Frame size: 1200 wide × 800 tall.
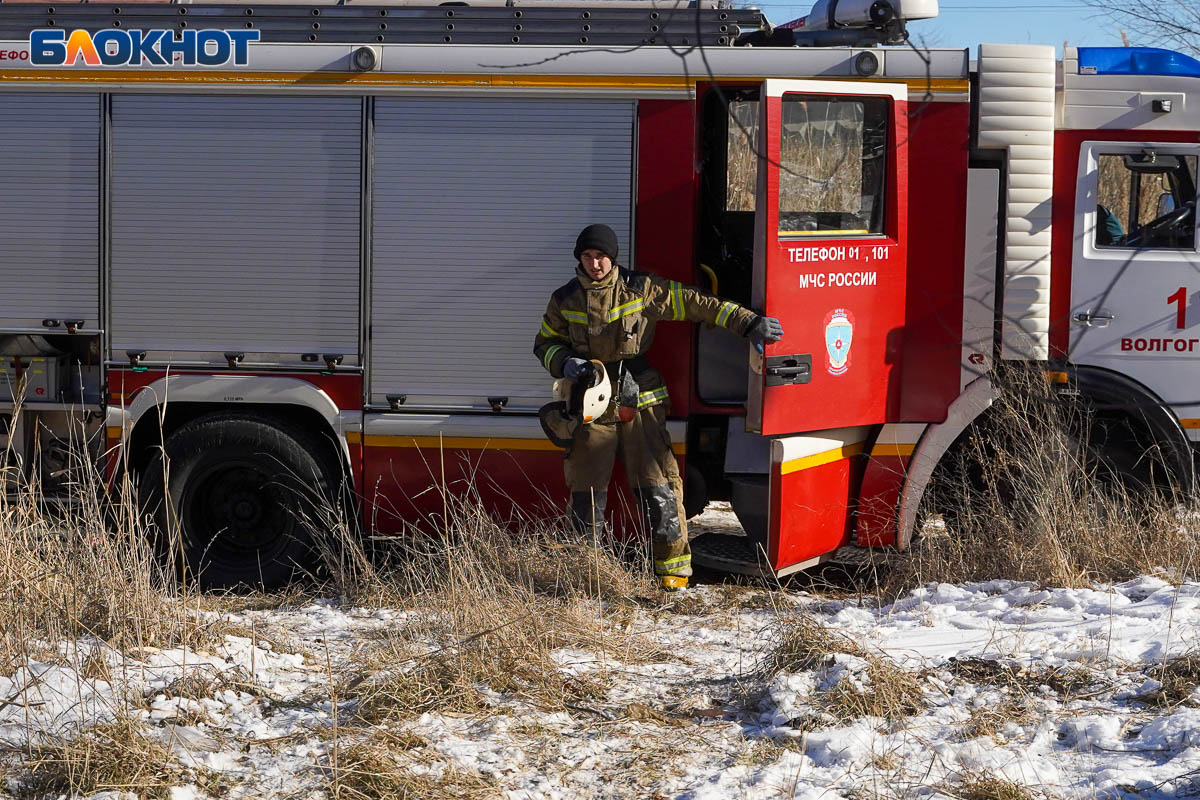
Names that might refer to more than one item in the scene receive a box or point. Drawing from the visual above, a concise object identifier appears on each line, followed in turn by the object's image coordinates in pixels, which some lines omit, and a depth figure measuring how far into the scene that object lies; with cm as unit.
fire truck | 1295
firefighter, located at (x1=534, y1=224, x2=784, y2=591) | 1235
